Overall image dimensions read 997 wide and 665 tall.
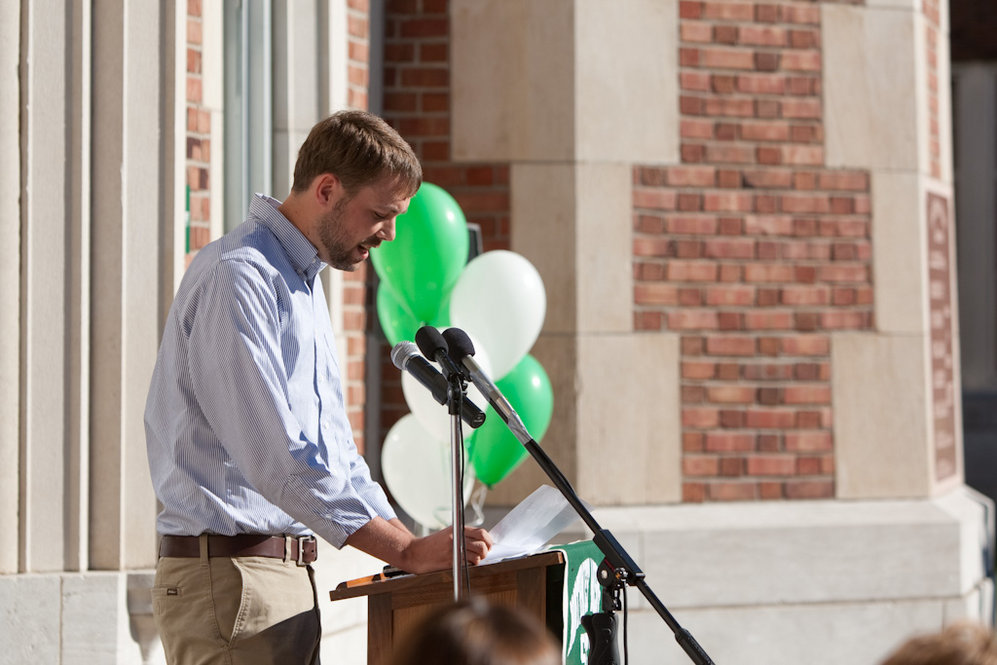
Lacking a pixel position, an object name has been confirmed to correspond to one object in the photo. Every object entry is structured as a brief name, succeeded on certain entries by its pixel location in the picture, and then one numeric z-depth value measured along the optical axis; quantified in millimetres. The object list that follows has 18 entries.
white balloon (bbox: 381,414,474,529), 8797
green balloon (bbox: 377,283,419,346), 8836
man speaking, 4238
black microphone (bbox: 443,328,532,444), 4730
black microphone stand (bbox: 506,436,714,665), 4672
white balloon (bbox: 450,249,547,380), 8414
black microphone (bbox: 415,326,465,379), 4723
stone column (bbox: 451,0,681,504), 10383
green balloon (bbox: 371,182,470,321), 8430
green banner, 4703
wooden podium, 4496
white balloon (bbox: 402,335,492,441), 8273
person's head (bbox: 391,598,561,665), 2344
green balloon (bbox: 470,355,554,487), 8664
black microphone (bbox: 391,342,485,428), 4613
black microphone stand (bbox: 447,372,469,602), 4238
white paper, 4629
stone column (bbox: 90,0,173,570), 7395
